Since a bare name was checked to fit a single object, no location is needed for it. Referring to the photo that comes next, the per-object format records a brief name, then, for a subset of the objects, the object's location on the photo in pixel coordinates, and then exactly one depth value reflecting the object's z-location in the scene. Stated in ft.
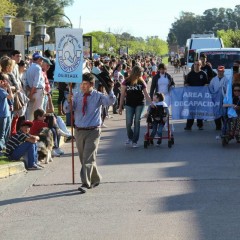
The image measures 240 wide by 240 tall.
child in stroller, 51.14
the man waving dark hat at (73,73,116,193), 35.45
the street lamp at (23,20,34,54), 122.97
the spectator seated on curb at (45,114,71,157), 47.44
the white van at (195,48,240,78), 87.51
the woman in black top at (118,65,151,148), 50.57
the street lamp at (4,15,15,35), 101.39
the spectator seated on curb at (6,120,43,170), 42.55
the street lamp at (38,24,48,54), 126.73
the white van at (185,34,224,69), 124.26
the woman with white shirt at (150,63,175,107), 62.49
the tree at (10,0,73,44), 380.58
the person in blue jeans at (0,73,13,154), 44.27
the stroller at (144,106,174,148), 51.06
